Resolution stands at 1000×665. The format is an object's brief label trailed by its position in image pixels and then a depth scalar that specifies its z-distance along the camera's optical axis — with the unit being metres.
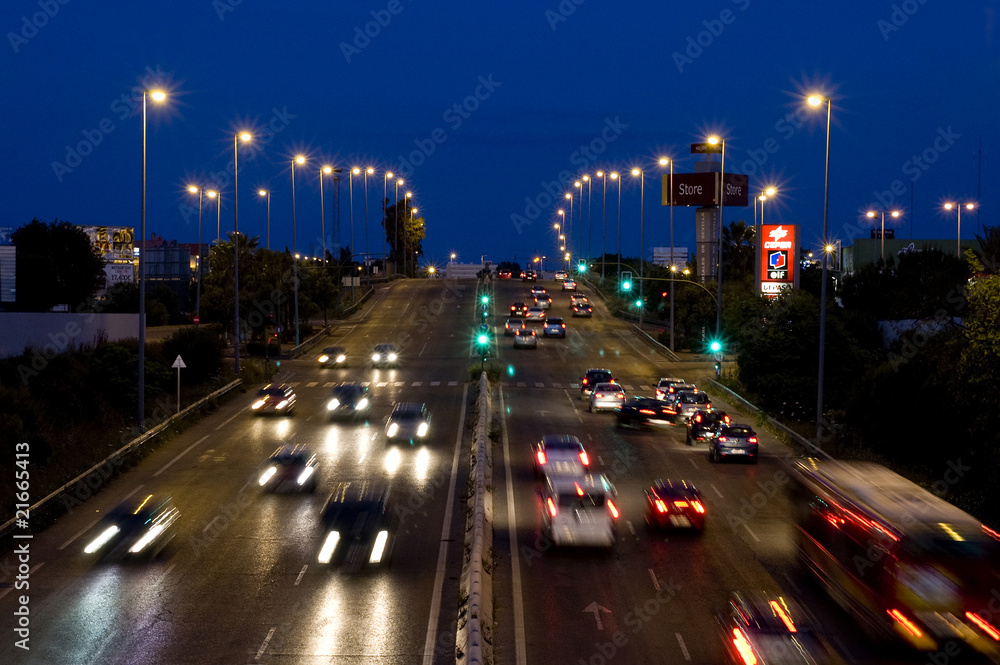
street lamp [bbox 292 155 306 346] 65.28
